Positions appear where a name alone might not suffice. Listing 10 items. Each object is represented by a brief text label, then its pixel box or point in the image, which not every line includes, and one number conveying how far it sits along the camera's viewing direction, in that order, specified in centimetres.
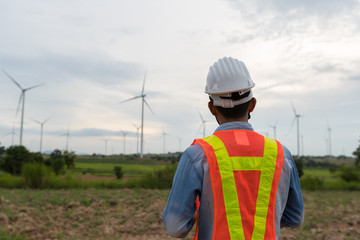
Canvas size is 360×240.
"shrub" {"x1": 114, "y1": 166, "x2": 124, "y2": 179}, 3184
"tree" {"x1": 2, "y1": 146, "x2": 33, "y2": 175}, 3169
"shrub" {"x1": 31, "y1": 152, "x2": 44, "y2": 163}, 3484
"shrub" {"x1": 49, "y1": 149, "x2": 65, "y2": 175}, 3303
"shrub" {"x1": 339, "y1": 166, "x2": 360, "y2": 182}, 3184
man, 169
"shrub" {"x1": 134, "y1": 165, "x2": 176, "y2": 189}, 2405
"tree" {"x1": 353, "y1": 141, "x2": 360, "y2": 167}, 4534
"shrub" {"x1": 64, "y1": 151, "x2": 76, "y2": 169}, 4525
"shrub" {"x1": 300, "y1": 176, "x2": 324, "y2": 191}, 2677
